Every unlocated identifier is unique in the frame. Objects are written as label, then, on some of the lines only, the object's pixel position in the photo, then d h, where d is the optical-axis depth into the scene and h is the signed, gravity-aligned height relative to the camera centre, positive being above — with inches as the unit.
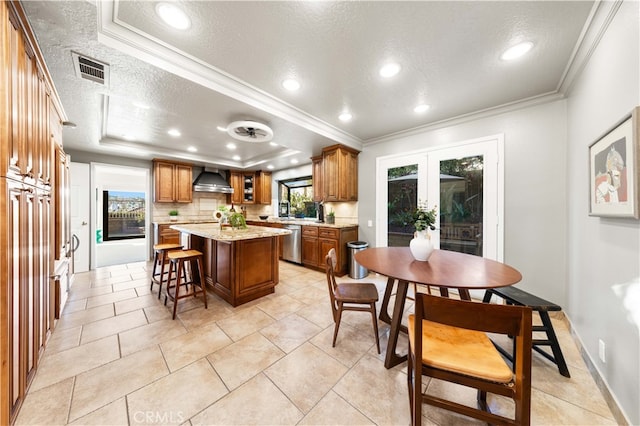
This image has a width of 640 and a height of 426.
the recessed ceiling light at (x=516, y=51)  69.7 +54.5
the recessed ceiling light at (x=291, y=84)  89.9 +55.3
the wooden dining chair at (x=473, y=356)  36.0 -29.3
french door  112.9 +11.7
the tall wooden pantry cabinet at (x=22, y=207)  43.9 +1.3
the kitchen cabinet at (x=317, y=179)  177.8 +28.9
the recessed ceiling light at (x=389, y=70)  79.7 +54.7
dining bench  64.2 -35.5
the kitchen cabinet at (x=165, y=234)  188.4 -19.3
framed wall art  47.0 +11.0
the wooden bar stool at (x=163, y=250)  115.3 -21.7
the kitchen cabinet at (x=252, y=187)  255.3 +31.3
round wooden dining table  54.9 -17.3
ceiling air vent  71.0 +50.7
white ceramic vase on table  75.1 -11.7
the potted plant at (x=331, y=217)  184.8 -4.0
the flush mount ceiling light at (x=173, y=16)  57.3 +55.0
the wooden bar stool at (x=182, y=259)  97.0 -22.5
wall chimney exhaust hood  220.9 +31.8
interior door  161.8 +0.5
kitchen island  107.0 -26.8
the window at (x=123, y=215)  327.0 -3.6
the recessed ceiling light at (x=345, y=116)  120.7 +55.6
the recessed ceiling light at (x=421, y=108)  110.7 +55.1
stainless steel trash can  153.3 -37.8
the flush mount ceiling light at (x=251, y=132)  105.7 +43.5
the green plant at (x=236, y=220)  126.3 -4.3
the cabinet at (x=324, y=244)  158.9 -23.9
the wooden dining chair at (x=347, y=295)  74.6 -29.9
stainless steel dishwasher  186.7 -29.0
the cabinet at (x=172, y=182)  196.5 +29.5
